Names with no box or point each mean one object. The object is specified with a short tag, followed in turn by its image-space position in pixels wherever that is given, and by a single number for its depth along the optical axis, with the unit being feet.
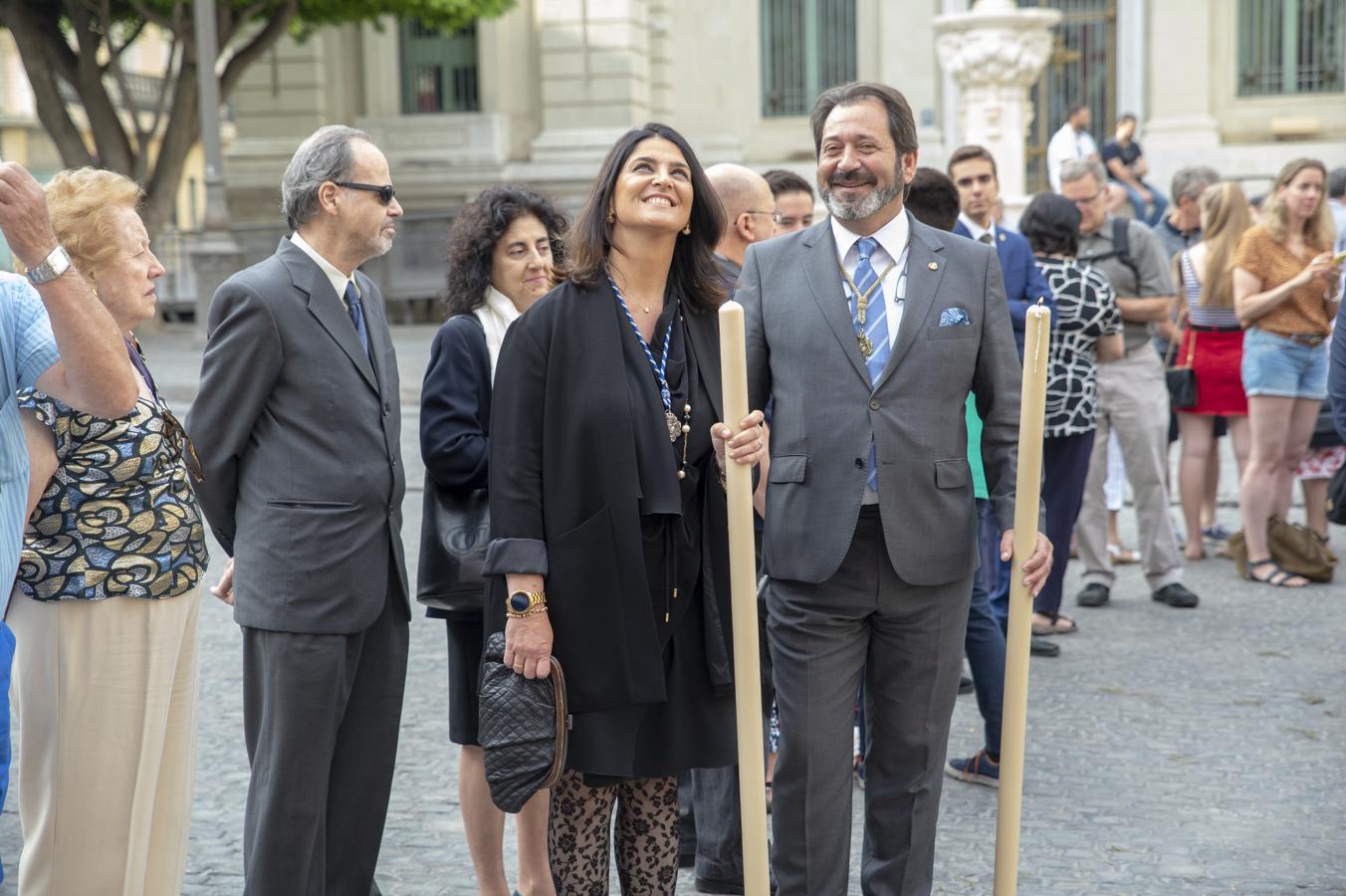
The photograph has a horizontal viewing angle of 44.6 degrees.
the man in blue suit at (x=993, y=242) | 21.30
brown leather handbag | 27.58
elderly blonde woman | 11.45
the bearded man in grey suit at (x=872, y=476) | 12.75
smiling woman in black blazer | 11.71
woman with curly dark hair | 14.01
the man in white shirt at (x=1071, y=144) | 49.37
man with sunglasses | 12.51
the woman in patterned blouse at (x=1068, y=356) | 23.24
